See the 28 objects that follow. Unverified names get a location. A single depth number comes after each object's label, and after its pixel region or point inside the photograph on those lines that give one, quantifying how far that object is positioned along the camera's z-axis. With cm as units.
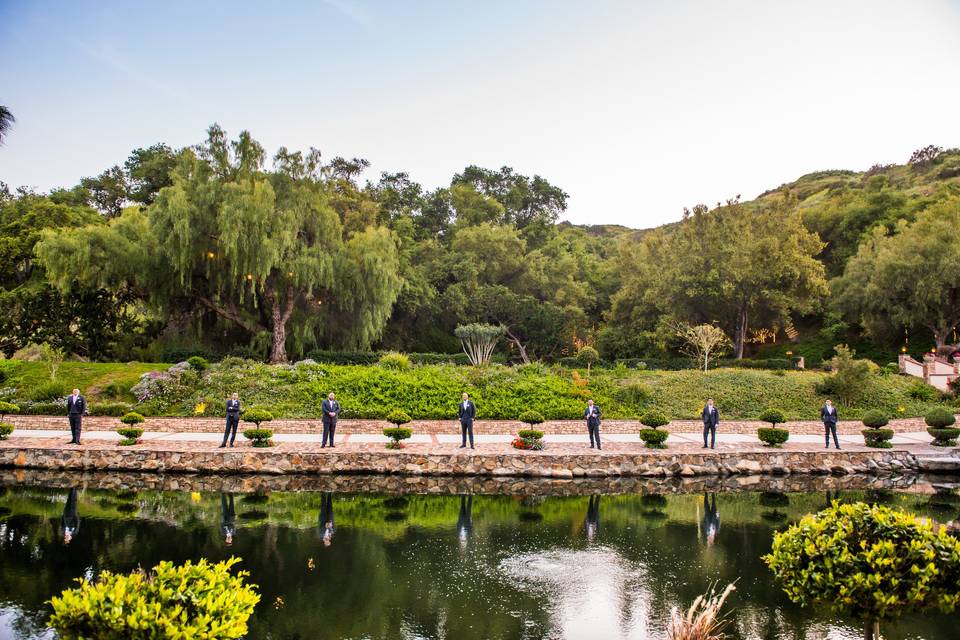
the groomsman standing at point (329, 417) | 1689
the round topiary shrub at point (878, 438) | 1847
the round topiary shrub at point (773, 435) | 1791
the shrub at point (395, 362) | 2666
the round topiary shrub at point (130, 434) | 1670
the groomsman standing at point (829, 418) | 1829
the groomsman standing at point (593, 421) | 1748
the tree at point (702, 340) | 3197
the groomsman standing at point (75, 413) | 1692
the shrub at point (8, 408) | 1927
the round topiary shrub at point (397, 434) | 1688
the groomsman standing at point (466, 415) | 1725
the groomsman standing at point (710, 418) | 1800
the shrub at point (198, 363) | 2423
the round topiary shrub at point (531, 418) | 1887
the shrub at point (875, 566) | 498
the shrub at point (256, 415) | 1812
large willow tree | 2673
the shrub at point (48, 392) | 2186
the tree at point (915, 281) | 3534
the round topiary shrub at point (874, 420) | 1973
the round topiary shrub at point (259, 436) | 1695
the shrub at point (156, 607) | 387
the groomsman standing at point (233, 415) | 1653
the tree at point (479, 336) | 3602
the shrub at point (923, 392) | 2647
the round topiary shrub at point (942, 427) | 1905
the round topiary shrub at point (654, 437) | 1738
